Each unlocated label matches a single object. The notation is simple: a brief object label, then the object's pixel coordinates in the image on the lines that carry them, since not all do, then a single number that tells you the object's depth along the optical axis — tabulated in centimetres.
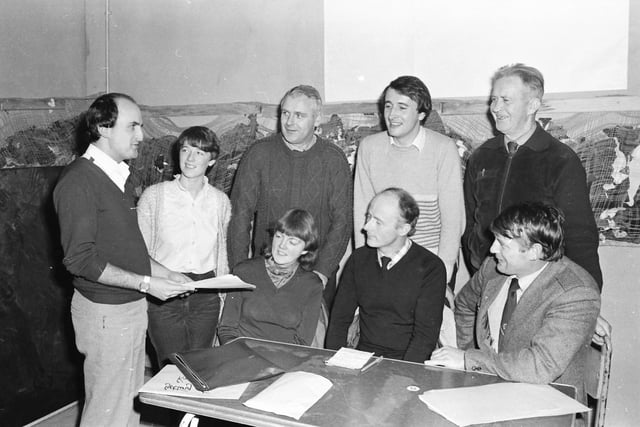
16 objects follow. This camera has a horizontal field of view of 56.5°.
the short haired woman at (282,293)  299
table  184
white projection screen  342
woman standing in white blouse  320
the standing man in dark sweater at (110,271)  256
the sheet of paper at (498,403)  184
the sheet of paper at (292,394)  188
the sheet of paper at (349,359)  228
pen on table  226
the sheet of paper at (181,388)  199
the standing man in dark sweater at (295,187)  335
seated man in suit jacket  221
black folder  207
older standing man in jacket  288
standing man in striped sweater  322
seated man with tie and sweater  287
